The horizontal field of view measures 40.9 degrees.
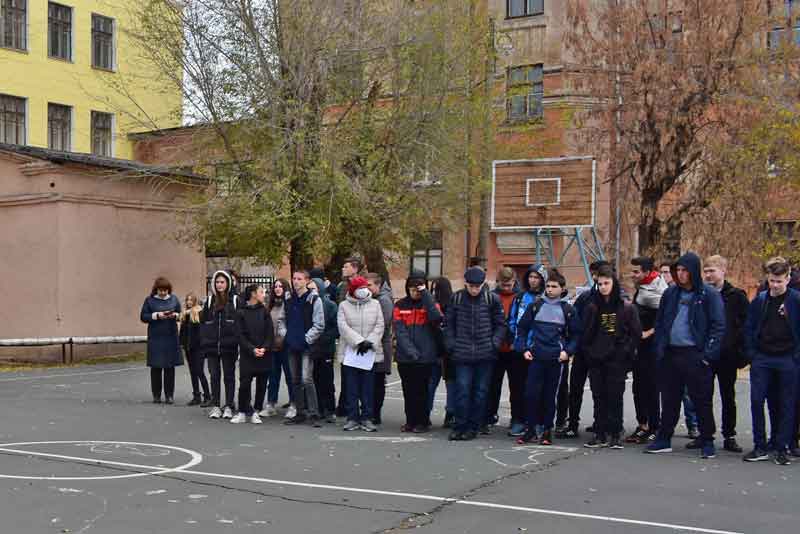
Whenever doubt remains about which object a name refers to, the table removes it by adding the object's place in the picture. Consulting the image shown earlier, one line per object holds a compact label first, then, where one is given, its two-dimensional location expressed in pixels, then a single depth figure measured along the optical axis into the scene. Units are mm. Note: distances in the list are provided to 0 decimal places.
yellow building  41594
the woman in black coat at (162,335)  15750
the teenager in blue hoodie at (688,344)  10875
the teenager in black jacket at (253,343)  13344
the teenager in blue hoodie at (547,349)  11680
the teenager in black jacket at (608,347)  11352
